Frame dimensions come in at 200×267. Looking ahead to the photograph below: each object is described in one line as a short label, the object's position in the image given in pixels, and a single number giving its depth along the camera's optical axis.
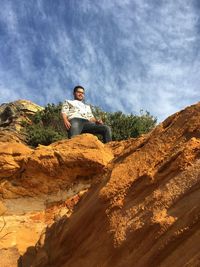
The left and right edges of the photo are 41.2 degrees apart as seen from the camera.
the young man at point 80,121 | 4.81
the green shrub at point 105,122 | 8.04
